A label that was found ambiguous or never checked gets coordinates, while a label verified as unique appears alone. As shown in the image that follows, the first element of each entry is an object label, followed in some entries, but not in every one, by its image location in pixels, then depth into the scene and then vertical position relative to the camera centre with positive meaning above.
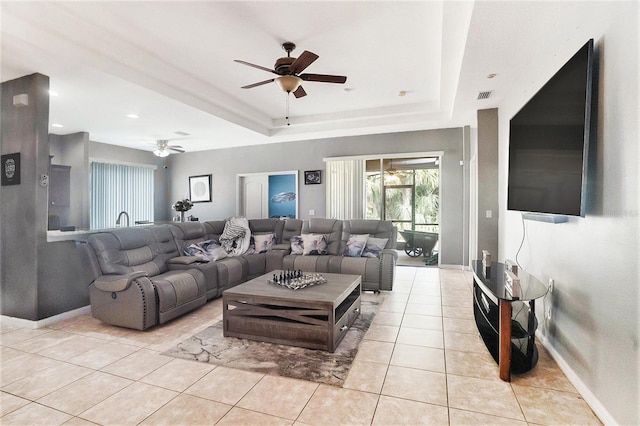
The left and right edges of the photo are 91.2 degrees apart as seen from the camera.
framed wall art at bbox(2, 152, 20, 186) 3.27 +0.41
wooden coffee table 2.57 -0.91
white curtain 6.48 +0.44
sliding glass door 7.08 +0.40
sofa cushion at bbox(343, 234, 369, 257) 4.57 -0.52
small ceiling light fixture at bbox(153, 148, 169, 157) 6.16 +1.13
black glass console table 2.08 -0.86
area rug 2.22 -1.16
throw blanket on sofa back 4.91 -0.45
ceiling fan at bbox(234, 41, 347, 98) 2.90 +1.32
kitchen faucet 6.55 -0.14
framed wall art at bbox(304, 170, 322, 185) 6.76 +0.71
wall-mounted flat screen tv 1.80 +0.47
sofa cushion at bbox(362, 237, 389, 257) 4.52 -0.54
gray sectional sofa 3.03 -0.71
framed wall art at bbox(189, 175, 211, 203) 7.92 +0.51
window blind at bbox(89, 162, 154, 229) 6.58 +0.35
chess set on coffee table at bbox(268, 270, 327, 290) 2.92 -0.69
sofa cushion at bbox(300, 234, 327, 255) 4.79 -0.53
